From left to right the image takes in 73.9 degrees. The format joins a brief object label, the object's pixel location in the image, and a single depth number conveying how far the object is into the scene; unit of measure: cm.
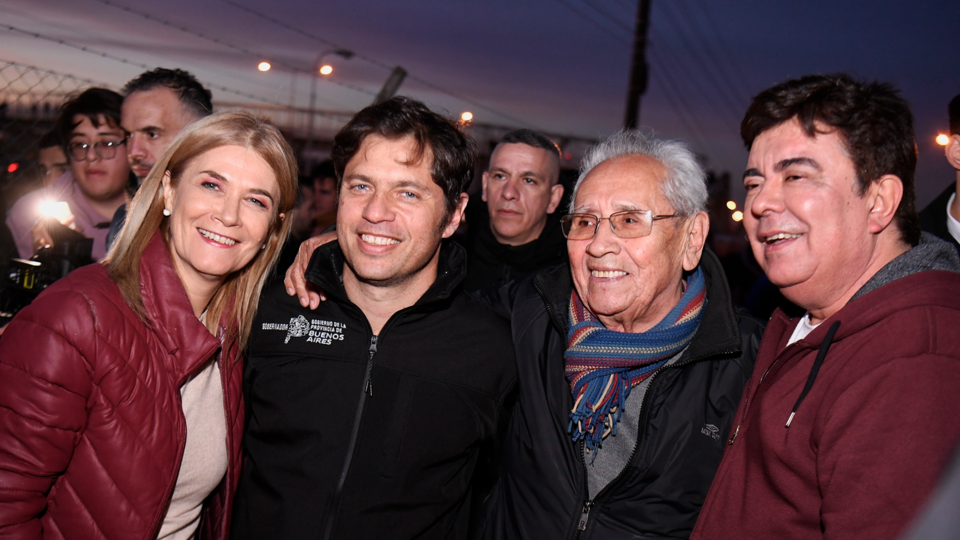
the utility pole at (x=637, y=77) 1265
